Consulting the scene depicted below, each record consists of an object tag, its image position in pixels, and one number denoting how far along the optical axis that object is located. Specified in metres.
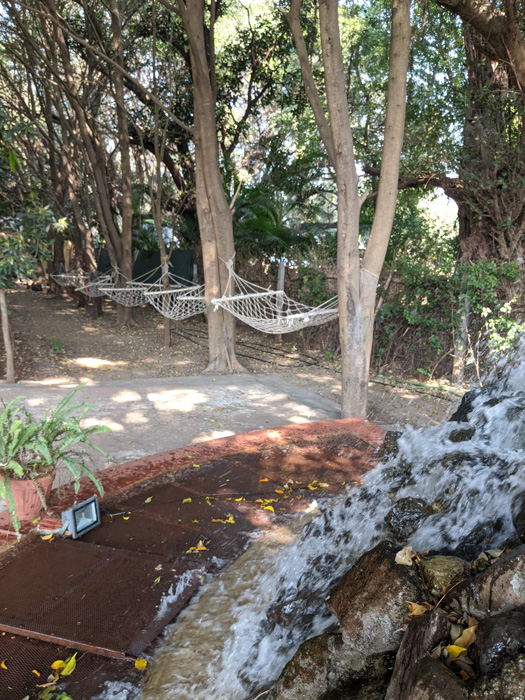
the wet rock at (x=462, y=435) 2.70
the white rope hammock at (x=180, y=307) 7.19
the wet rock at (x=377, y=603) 1.30
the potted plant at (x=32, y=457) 2.24
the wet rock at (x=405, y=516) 1.96
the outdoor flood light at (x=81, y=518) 2.12
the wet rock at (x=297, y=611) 1.71
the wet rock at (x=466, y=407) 3.05
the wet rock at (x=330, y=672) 1.30
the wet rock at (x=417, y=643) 1.12
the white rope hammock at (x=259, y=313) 4.99
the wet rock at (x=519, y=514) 1.51
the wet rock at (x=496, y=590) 1.17
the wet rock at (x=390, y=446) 3.02
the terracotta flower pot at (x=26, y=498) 2.26
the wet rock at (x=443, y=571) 1.35
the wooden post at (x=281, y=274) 8.30
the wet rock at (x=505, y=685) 0.92
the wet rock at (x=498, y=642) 1.00
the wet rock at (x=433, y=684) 0.95
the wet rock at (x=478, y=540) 1.66
